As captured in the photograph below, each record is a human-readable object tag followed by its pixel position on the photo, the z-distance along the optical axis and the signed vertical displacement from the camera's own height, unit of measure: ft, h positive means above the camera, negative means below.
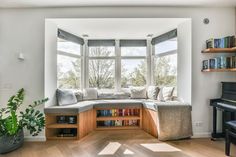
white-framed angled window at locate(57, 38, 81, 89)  14.08 +1.29
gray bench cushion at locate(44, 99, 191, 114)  11.15 -1.82
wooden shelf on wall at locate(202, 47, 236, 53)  10.69 +1.82
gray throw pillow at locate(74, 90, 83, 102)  14.16 -1.26
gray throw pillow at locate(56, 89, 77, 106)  12.21 -1.25
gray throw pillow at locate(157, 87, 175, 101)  13.16 -1.13
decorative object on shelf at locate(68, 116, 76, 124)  11.66 -2.73
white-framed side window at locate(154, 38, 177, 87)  14.07 +1.39
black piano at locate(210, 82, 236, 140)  10.00 -1.43
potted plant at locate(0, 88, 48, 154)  9.29 -2.48
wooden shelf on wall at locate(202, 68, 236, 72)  10.63 +0.55
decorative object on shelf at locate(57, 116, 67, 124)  11.97 -2.75
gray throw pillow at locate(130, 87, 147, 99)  15.21 -1.21
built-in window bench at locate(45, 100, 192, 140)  11.16 -2.78
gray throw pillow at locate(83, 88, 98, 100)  14.94 -1.26
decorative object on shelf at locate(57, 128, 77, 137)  11.57 -3.61
